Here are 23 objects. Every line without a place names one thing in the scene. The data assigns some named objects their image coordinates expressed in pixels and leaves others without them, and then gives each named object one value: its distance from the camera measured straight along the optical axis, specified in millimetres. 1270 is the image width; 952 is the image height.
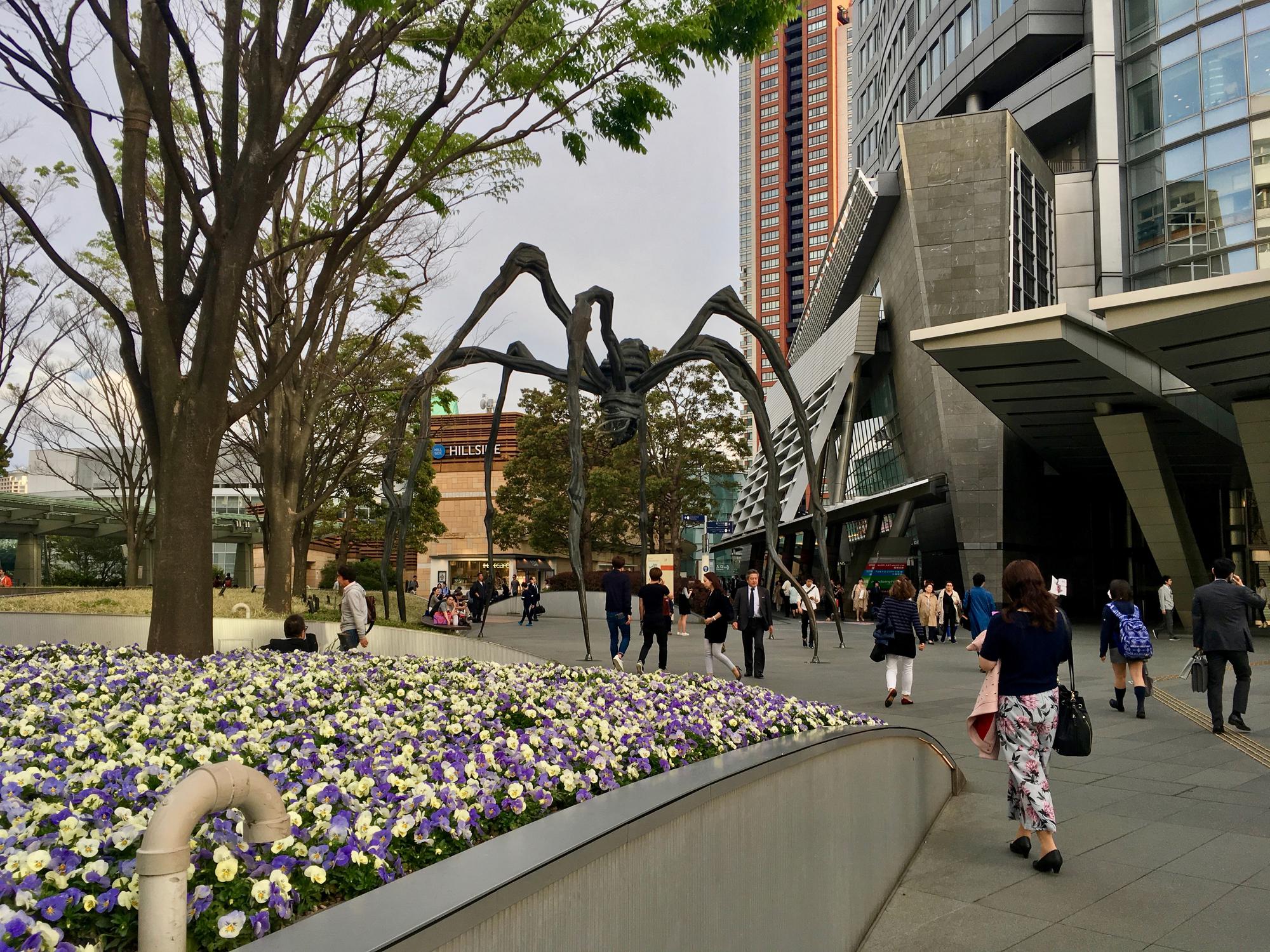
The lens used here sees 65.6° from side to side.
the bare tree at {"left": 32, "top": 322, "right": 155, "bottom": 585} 24666
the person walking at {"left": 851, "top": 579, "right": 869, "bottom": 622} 29516
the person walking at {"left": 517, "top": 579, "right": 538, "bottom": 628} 29719
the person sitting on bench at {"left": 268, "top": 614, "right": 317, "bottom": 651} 9742
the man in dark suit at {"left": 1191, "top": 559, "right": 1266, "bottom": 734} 9297
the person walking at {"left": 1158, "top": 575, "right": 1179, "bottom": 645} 22797
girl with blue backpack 10492
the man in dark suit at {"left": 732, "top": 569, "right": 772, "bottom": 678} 13570
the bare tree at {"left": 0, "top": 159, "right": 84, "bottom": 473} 18953
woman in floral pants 5531
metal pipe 1922
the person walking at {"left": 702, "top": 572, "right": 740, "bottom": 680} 12203
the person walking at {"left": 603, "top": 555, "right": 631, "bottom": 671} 12664
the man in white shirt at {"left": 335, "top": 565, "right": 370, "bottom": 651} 10695
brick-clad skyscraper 141375
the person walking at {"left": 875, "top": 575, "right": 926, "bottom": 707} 11148
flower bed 2262
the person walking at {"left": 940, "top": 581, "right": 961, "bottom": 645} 23531
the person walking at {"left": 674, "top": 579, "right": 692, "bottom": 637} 24484
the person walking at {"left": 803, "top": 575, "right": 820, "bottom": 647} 11404
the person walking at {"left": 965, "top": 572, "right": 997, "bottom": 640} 14164
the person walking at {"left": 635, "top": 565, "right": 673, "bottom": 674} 12266
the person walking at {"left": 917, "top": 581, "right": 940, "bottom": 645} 21672
